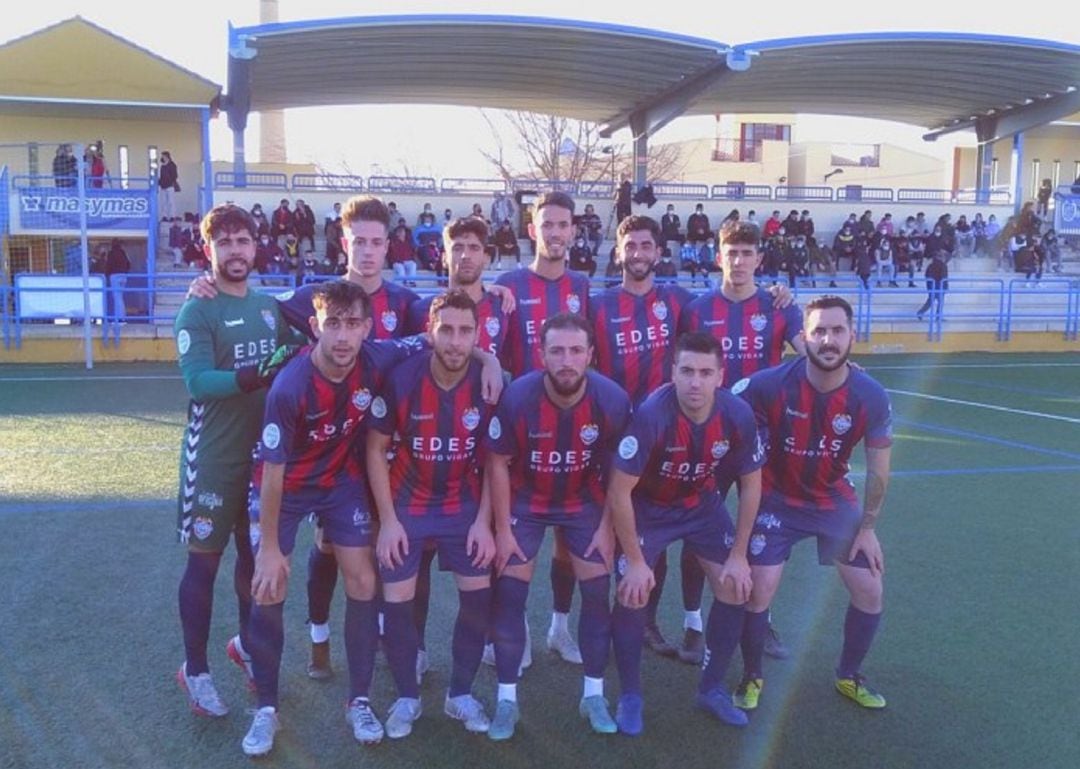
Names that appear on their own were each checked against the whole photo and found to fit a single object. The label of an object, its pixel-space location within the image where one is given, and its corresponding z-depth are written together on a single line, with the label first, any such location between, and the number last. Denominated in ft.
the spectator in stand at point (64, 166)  64.64
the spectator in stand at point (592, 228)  71.77
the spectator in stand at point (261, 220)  63.69
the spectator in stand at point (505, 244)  67.51
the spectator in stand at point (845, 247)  74.23
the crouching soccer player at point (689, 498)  12.49
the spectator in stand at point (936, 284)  60.81
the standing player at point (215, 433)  12.49
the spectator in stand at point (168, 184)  69.00
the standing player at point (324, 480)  11.73
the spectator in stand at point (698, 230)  71.51
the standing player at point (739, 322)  15.17
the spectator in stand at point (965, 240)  83.51
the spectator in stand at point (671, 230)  72.33
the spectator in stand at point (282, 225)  64.39
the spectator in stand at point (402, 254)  61.41
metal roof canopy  65.82
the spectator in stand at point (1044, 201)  87.60
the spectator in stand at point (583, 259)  65.57
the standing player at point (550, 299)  14.78
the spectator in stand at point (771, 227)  71.55
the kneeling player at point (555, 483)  12.43
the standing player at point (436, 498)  12.39
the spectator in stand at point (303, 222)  64.95
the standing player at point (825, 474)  13.32
